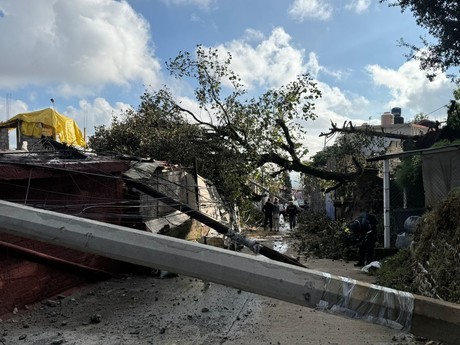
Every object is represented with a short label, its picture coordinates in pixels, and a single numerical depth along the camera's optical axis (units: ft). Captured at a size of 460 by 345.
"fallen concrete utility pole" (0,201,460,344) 8.27
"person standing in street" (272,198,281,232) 70.43
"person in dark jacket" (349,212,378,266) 33.81
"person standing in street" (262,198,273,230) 70.49
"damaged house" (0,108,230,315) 20.17
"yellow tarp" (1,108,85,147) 46.16
